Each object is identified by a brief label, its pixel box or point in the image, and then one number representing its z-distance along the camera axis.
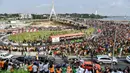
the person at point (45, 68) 20.64
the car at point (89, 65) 26.13
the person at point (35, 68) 20.83
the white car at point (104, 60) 32.44
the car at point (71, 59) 31.11
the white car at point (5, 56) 34.02
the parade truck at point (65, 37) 57.91
